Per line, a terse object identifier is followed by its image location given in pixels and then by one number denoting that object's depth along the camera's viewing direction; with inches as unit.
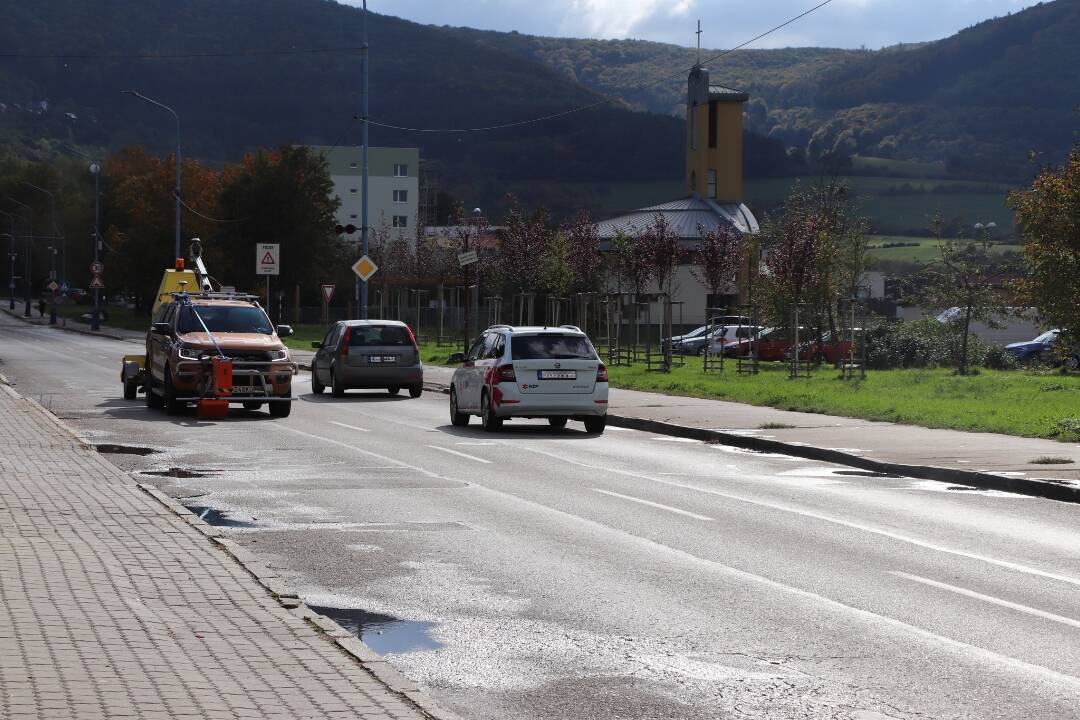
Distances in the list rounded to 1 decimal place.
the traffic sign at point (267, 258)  1915.6
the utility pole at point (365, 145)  1926.7
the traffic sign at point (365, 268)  1797.5
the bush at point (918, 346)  1827.0
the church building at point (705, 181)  4047.7
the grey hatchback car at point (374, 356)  1323.8
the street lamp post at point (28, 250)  4840.1
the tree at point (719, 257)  2751.0
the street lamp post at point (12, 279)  5380.9
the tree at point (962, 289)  1706.4
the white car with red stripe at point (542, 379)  975.6
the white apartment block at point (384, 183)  6899.6
